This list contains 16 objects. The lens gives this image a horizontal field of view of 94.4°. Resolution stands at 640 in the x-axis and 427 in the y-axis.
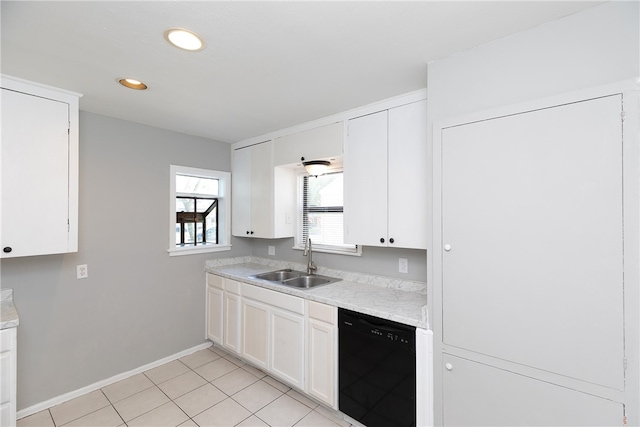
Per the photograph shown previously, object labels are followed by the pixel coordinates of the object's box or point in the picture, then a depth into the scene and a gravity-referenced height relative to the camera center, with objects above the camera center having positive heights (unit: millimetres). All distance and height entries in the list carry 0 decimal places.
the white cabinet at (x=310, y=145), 2615 +695
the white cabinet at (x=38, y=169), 1939 +339
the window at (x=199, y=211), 3219 +80
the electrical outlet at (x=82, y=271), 2564 -462
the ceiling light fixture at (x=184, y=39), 1465 +918
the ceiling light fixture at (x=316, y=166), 2695 +472
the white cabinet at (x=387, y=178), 2127 +301
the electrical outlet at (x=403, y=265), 2518 -410
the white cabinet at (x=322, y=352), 2197 -1038
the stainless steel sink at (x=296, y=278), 2988 -636
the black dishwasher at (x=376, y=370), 1822 -1014
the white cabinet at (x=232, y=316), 3010 -1020
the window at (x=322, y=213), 3059 +47
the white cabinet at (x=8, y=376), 1796 -967
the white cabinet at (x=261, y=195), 3207 +253
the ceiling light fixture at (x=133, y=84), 2010 +929
